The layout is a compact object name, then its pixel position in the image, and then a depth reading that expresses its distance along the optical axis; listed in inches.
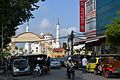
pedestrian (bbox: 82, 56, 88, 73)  659.1
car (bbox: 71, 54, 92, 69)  801.7
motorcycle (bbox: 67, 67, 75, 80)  498.2
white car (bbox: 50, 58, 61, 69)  928.3
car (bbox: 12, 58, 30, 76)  651.1
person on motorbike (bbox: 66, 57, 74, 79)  504.8
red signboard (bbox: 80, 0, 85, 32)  1217.9
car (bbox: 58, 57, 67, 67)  1041.3
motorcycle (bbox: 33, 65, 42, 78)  588.2
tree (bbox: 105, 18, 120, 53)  679.0
